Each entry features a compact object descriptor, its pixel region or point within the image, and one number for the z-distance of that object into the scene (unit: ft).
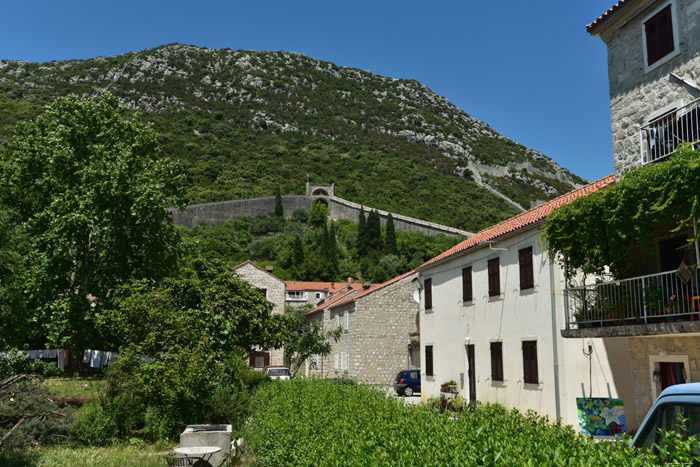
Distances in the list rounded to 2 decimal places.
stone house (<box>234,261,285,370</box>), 163.53
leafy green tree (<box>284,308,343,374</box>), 108.68
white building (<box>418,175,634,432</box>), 50.19
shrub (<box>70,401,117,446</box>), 46.60
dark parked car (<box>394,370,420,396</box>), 98.68
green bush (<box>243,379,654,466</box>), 12.78
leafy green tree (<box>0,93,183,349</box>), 79.61
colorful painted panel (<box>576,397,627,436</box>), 43.09
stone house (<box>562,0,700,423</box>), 38.52
